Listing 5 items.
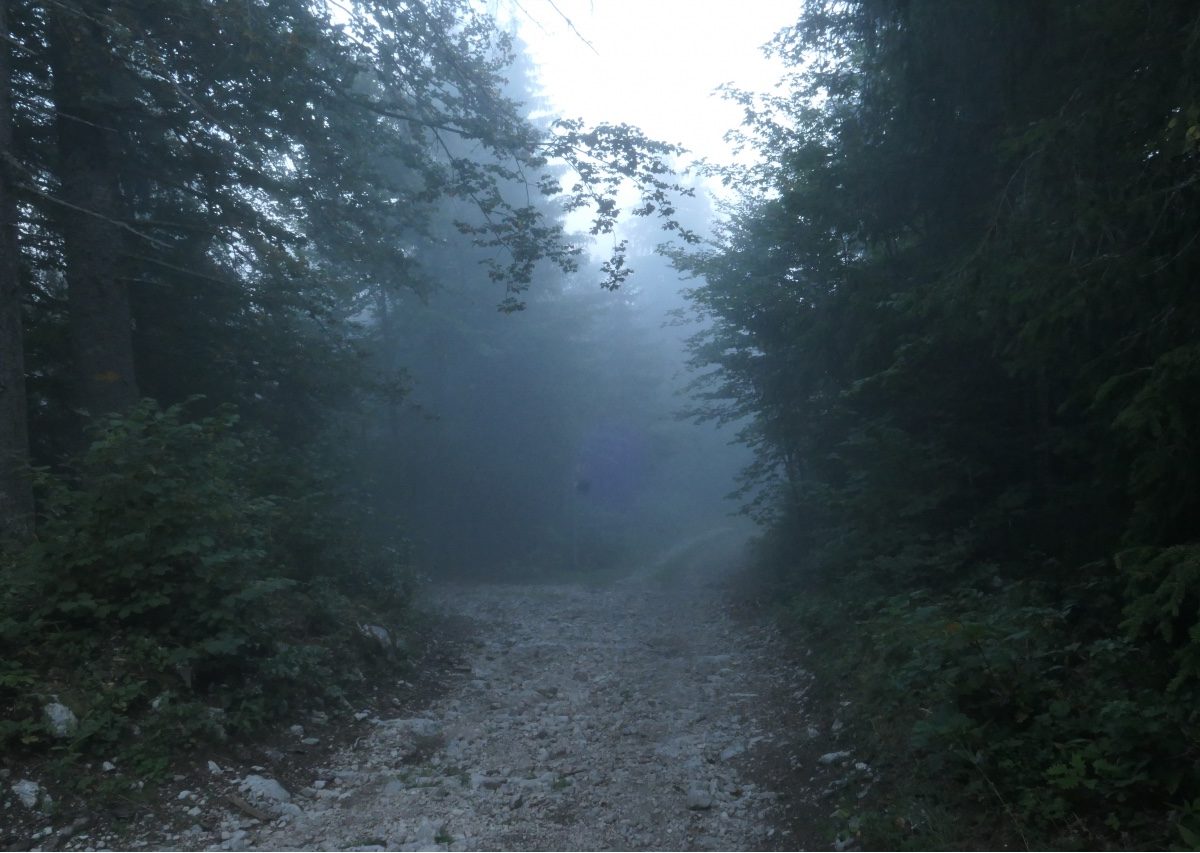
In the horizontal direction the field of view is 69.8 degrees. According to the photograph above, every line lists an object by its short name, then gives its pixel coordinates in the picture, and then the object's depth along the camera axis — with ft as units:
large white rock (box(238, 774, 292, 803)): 20.01
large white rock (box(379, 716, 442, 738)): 25.95
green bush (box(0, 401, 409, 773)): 20.43
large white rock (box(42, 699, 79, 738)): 19.10
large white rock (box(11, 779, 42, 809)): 17.40
